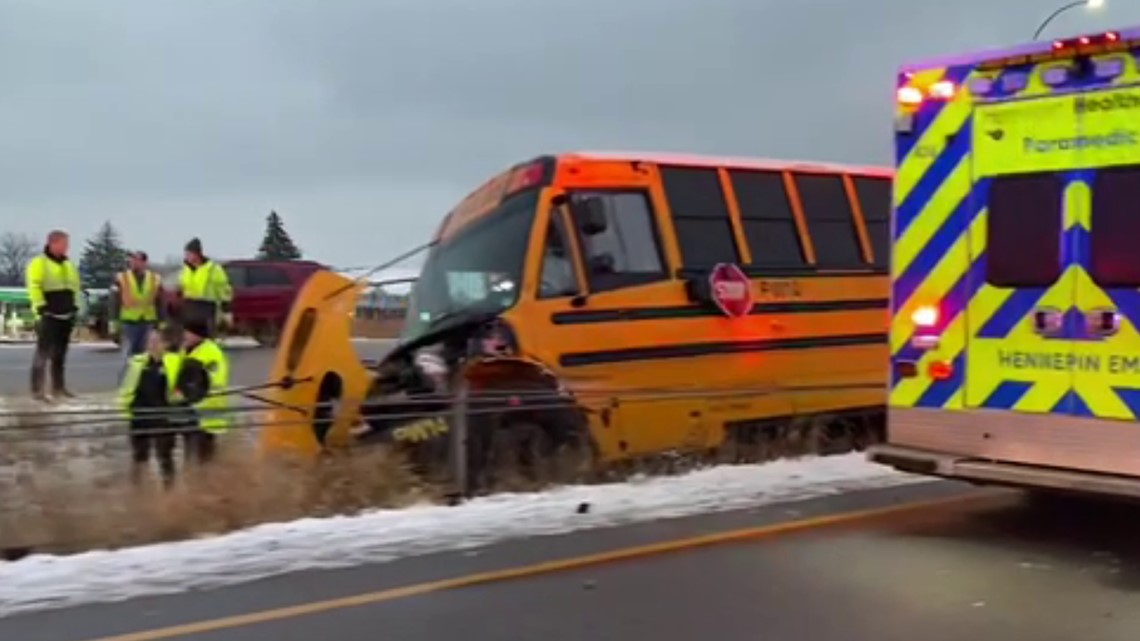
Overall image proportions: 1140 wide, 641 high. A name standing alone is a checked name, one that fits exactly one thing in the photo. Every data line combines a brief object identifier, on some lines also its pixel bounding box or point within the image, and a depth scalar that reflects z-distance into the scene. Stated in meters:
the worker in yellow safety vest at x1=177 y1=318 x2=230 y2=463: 10.01
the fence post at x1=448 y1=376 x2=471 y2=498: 9.80
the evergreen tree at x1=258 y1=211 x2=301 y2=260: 79.31
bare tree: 109.94
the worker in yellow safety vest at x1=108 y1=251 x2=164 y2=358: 15.30
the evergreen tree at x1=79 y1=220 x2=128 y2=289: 86.31
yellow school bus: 10.39
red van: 27.73
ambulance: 7.73
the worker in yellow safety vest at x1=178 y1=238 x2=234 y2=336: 14.62
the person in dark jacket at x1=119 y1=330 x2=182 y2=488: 10.02
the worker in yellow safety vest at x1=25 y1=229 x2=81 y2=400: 14.90
